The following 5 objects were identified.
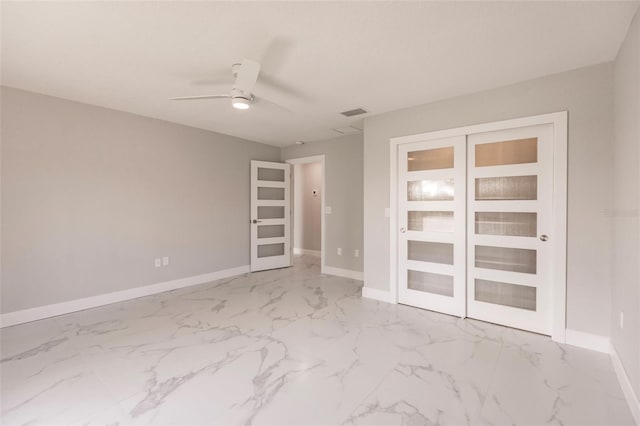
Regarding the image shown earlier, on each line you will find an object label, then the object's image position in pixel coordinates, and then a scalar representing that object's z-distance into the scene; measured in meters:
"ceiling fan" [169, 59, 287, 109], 2.21
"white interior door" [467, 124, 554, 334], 2.82
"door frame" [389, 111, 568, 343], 2.65
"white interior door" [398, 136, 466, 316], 3.29
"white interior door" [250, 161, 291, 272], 5.51
